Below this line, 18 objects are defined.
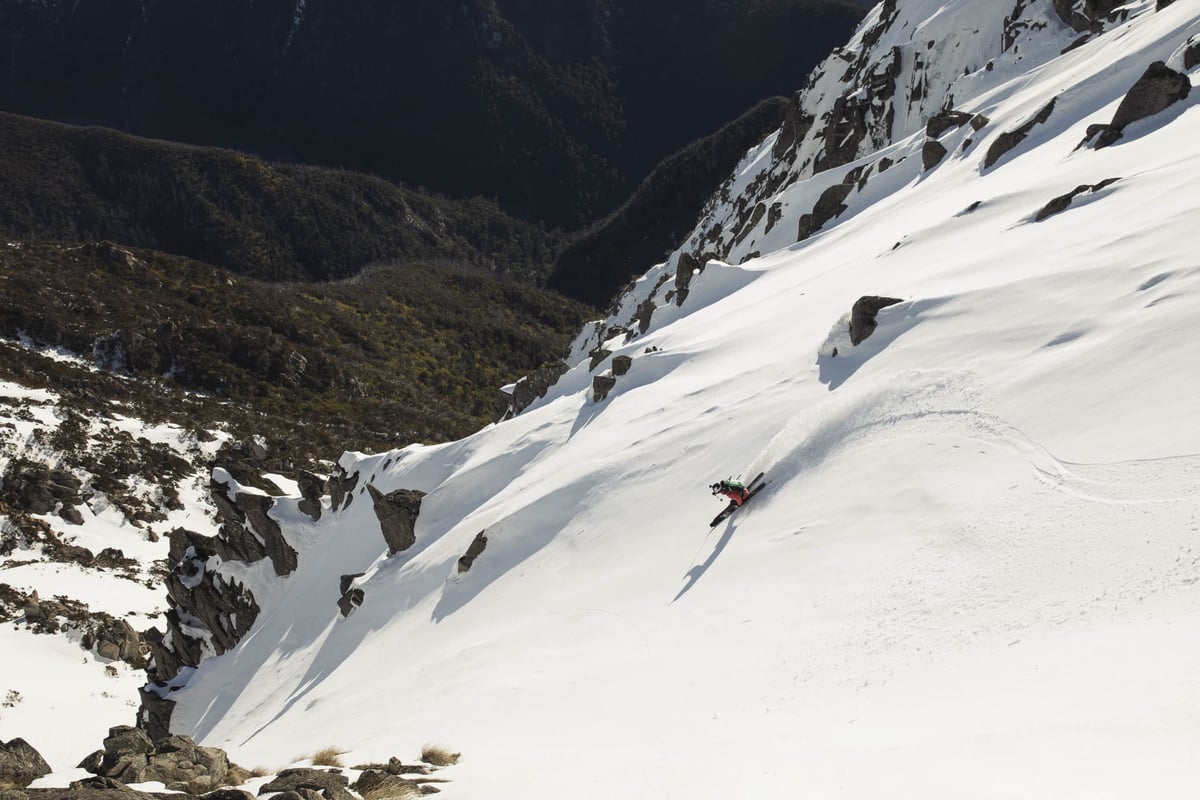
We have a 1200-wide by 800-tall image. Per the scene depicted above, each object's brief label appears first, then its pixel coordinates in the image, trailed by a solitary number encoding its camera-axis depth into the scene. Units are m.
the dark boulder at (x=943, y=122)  37.25
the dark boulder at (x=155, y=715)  31.77
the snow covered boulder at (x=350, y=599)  27.75
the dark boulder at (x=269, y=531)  36.28
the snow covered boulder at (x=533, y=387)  41.66
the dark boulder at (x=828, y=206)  40.91
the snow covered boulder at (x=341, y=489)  37.52
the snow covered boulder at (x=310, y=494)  37.60
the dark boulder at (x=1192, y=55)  23.61
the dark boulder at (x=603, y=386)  29.92
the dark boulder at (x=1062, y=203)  19.47
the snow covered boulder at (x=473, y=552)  23.30
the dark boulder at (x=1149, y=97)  22.25
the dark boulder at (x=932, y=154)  35.59
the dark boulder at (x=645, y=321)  44.04
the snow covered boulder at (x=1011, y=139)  29.45
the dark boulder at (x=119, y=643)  39.08
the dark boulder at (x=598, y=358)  36.51
